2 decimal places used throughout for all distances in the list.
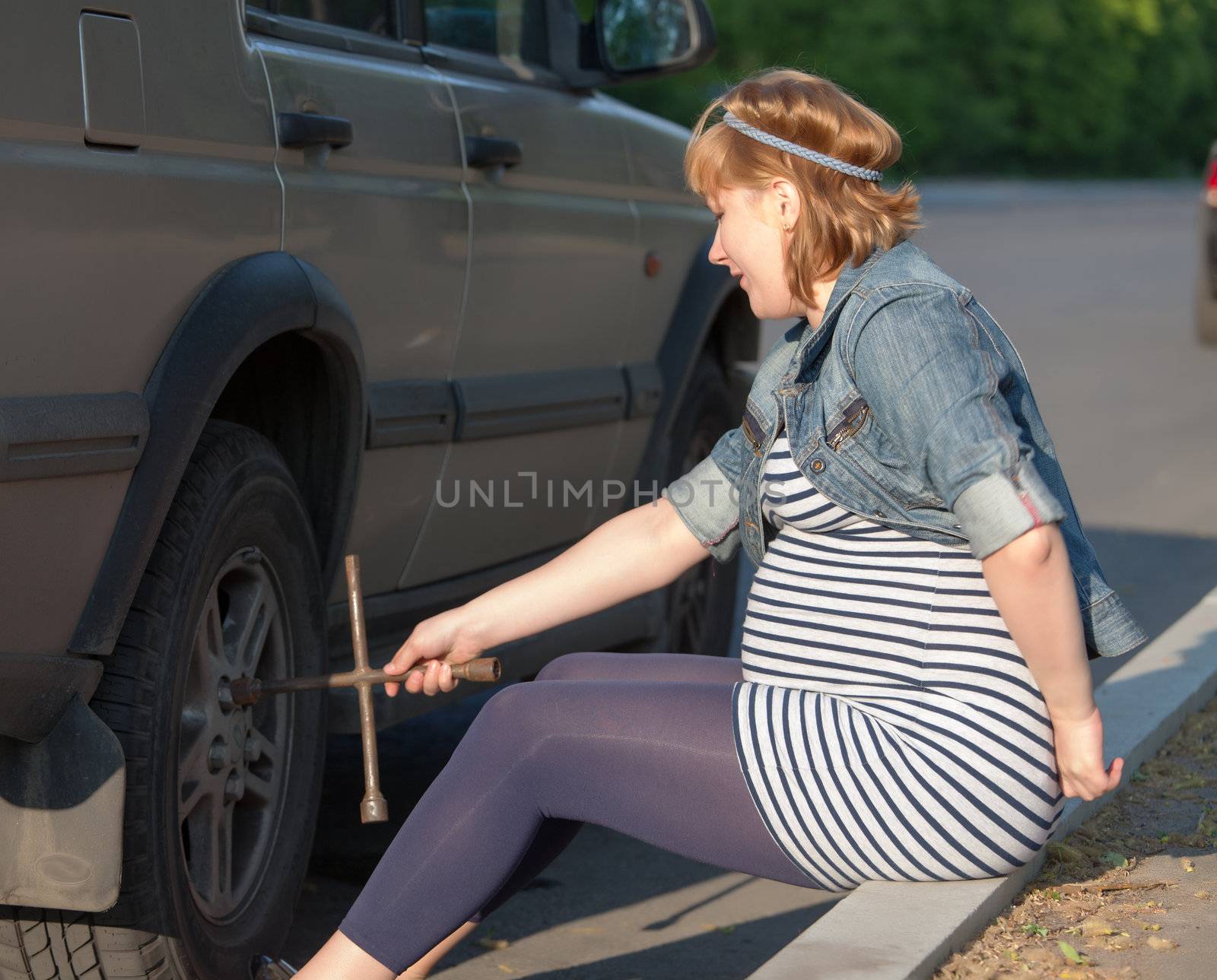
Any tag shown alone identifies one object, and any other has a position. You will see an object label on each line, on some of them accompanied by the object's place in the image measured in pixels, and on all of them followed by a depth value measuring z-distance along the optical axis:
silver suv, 4.81
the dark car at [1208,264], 23.27
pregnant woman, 4.59
